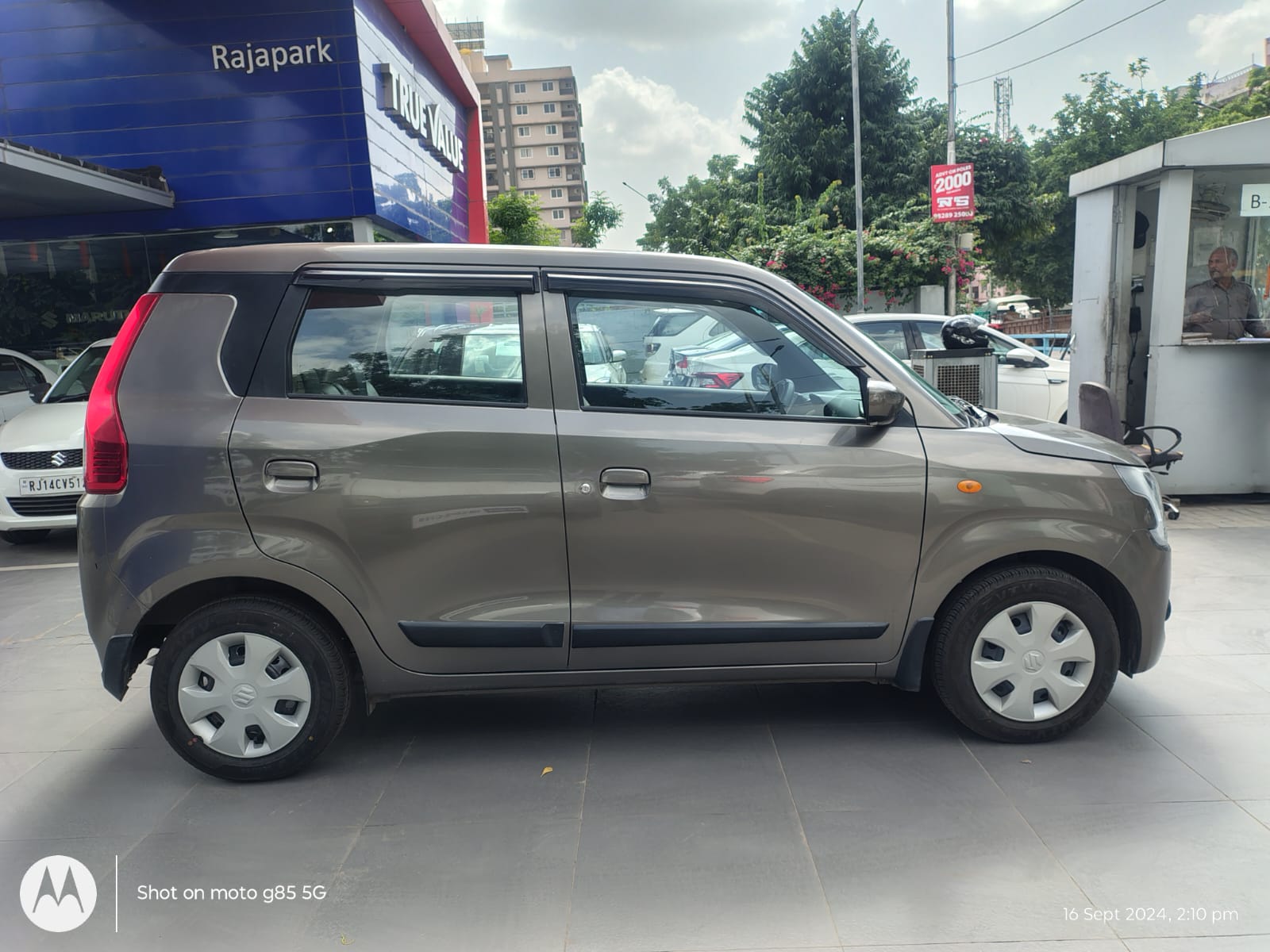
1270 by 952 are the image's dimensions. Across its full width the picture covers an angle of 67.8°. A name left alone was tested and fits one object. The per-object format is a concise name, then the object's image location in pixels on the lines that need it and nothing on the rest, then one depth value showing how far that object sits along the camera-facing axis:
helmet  7.52
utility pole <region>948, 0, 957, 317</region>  23.15
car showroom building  12.69
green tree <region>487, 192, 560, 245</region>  37.88
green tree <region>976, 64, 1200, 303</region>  41.91
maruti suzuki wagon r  3.24
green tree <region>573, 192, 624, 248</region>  78.44
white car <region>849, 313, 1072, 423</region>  9.97
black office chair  6.23
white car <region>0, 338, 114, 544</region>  7.46
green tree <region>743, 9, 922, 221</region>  32.88
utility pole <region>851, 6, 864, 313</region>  22.36
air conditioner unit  7.45
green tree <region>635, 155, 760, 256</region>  29.11
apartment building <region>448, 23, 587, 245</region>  110.25
